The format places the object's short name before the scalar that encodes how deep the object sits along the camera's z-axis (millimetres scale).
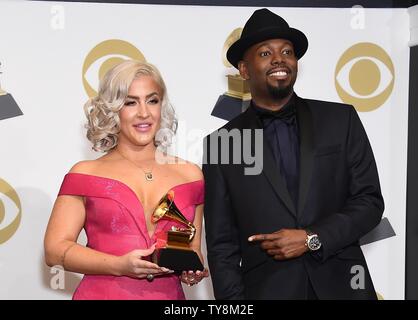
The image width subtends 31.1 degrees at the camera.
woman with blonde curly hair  3156
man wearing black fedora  3205
